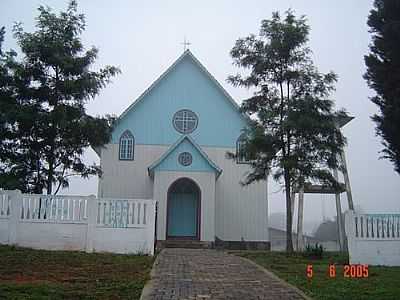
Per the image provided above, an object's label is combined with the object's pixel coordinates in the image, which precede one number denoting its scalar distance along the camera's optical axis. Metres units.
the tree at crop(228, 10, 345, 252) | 15.56
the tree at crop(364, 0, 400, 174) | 12.33
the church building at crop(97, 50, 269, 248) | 23.98
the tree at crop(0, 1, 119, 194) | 15.29
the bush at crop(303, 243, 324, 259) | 14.67
